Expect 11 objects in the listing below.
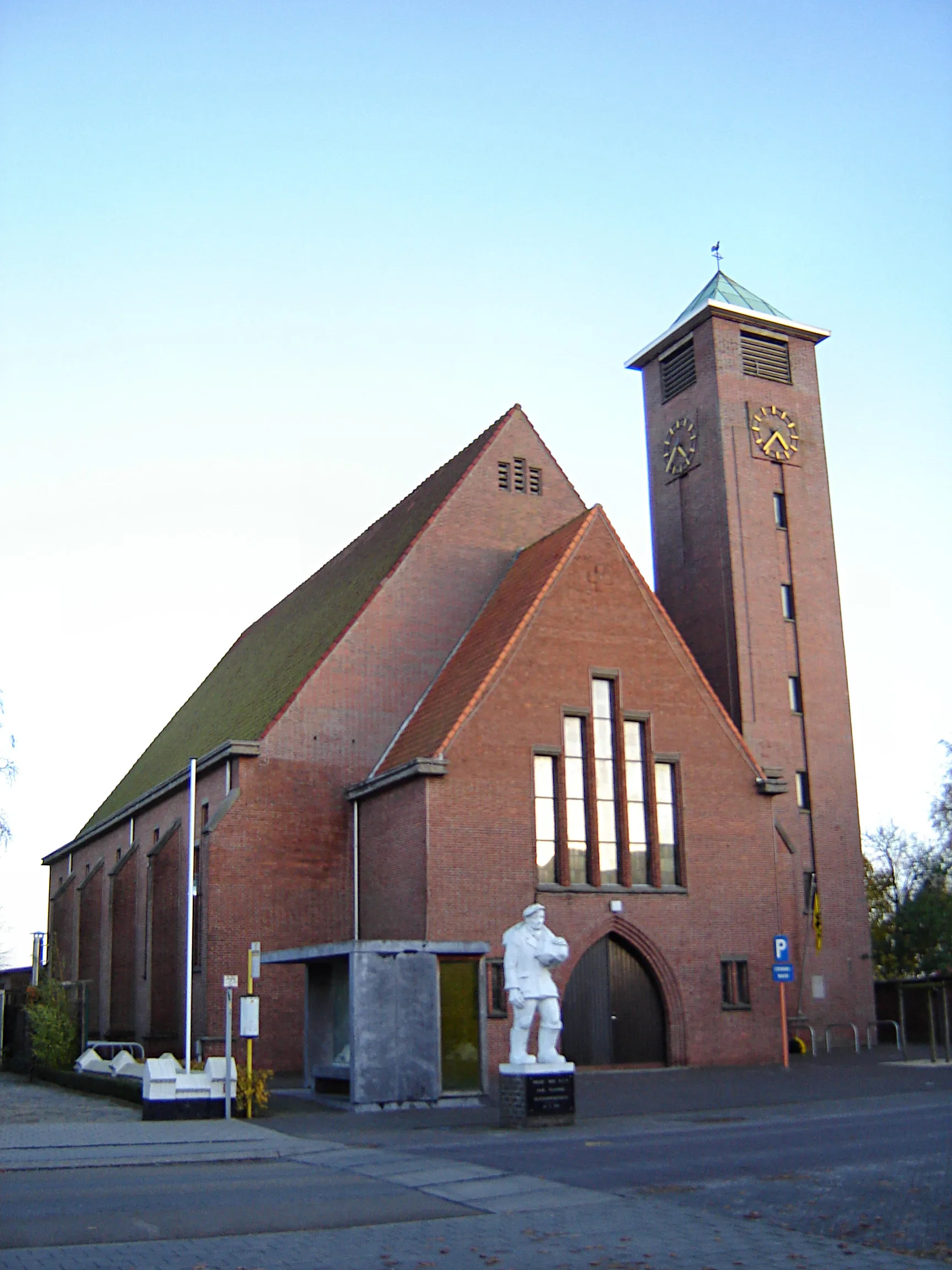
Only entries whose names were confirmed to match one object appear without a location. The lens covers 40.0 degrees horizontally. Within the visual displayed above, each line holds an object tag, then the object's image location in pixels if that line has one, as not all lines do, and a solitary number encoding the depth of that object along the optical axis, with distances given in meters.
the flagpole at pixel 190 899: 26.56
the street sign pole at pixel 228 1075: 20.33
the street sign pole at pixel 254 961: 22.03
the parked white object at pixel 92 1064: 27.73
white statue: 19.59
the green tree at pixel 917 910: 48.53
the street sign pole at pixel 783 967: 29.12
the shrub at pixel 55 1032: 30.39
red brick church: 28.22
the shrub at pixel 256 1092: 20.72
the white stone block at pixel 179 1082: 20.45
